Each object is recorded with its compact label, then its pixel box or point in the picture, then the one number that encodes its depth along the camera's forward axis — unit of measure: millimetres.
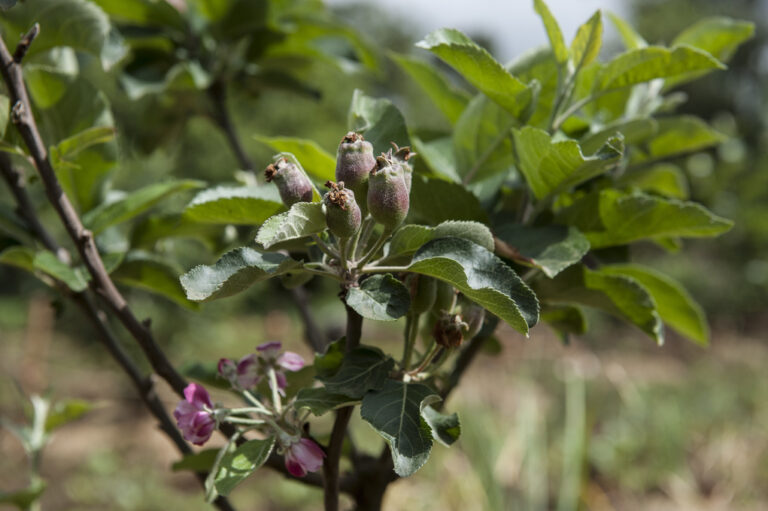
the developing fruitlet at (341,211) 400
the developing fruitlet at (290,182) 429
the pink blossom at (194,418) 501
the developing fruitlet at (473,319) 524
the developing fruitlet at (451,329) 498
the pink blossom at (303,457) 480
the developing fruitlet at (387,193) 415
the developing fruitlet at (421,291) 488
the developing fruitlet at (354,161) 430
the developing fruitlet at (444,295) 519
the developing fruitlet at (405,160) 437
